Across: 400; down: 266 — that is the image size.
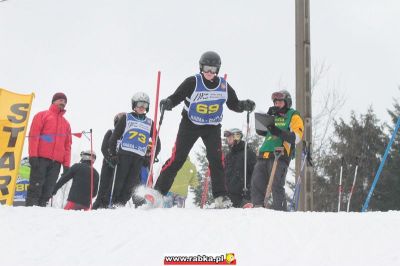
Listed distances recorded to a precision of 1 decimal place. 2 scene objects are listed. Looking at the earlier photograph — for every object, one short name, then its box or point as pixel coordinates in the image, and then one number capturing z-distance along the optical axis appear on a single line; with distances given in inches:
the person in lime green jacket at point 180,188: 978.7
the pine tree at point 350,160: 2266.2
